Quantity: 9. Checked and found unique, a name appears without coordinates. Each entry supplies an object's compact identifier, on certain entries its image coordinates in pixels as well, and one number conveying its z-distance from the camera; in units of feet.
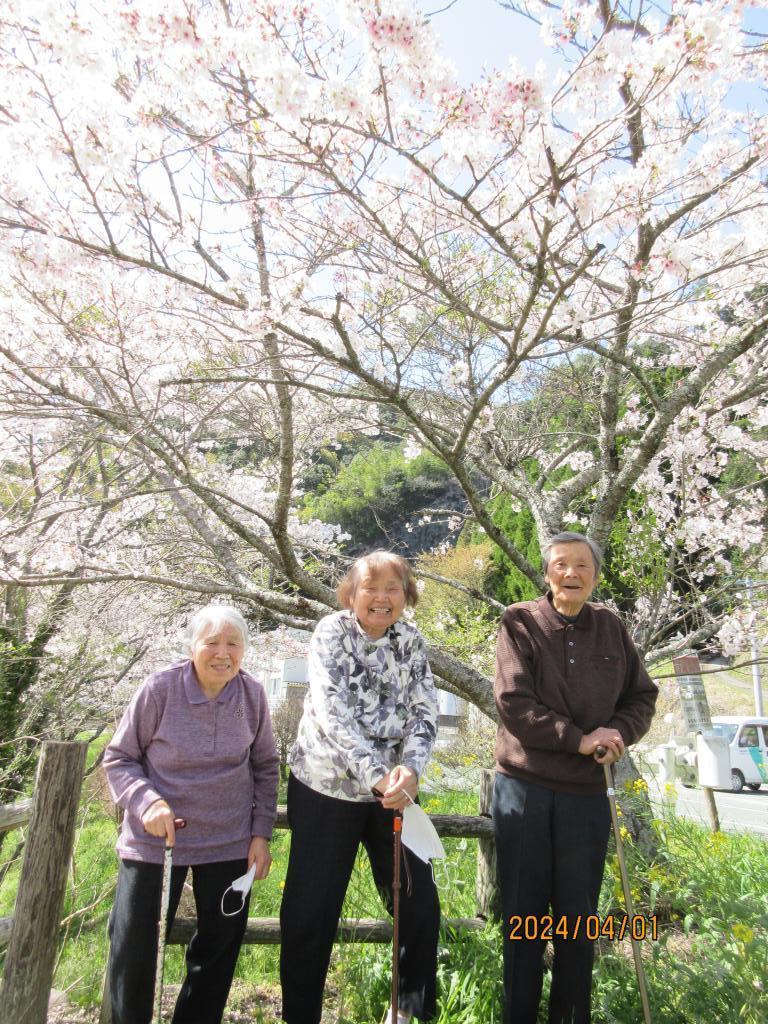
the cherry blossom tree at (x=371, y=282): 7.51
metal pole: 14.51
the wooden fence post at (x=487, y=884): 8.86
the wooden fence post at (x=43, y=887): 6.25
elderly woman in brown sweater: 6.41
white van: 40.91
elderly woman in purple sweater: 6.07
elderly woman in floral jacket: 6.33
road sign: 13.32
